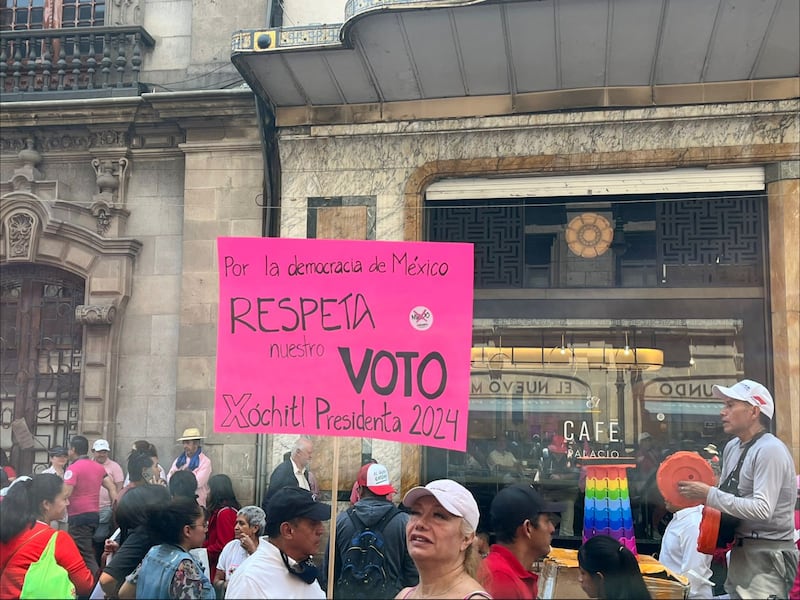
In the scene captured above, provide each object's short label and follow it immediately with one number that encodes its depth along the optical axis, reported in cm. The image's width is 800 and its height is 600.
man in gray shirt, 469
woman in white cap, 317
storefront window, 866
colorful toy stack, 723
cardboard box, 416
